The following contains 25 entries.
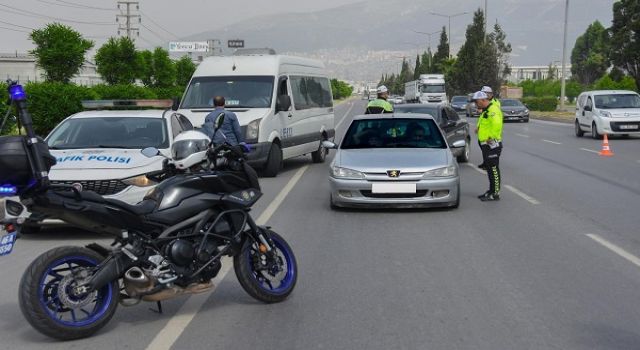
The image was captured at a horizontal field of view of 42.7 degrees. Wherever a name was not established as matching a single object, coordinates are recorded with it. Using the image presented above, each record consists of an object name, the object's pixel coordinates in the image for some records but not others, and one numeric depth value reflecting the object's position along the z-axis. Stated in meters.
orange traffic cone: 21.31
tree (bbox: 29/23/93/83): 30.66
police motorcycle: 4.99
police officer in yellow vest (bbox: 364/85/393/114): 15.62
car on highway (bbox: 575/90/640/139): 27.48
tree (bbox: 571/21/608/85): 115.54
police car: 9.07
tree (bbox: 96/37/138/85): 39.97
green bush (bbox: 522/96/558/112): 62.31
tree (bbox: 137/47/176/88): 49.12
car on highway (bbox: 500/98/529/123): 45.09
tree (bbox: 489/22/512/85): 86.11
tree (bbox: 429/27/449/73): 126.86
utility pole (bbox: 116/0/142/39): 87.00
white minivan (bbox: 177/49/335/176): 15.62
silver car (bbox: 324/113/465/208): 10.88
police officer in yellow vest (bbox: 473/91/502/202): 12.29
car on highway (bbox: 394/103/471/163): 17.61
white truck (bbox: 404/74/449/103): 65.69
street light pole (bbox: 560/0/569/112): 49.23
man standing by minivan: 13.30
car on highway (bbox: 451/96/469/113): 56.15
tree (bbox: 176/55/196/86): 57.03
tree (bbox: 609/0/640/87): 49.86
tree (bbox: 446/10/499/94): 81.31
